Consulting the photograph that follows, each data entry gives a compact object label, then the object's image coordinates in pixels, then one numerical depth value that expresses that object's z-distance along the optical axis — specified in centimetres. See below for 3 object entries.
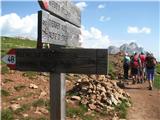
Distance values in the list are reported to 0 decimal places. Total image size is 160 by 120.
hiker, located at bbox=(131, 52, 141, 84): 1194
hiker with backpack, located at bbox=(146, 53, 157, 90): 1071
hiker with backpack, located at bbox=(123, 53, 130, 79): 1290
